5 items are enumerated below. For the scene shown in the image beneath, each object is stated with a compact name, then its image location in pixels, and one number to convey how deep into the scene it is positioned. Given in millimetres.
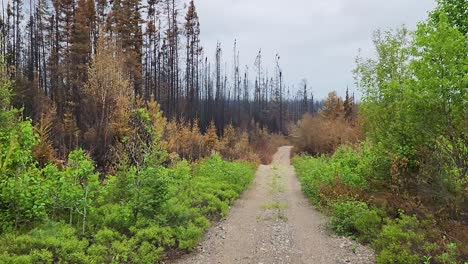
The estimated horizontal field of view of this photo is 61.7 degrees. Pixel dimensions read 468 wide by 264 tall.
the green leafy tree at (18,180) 6816
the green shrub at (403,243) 5713
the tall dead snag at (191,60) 37978
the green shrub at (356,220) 7971
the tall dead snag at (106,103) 17031
